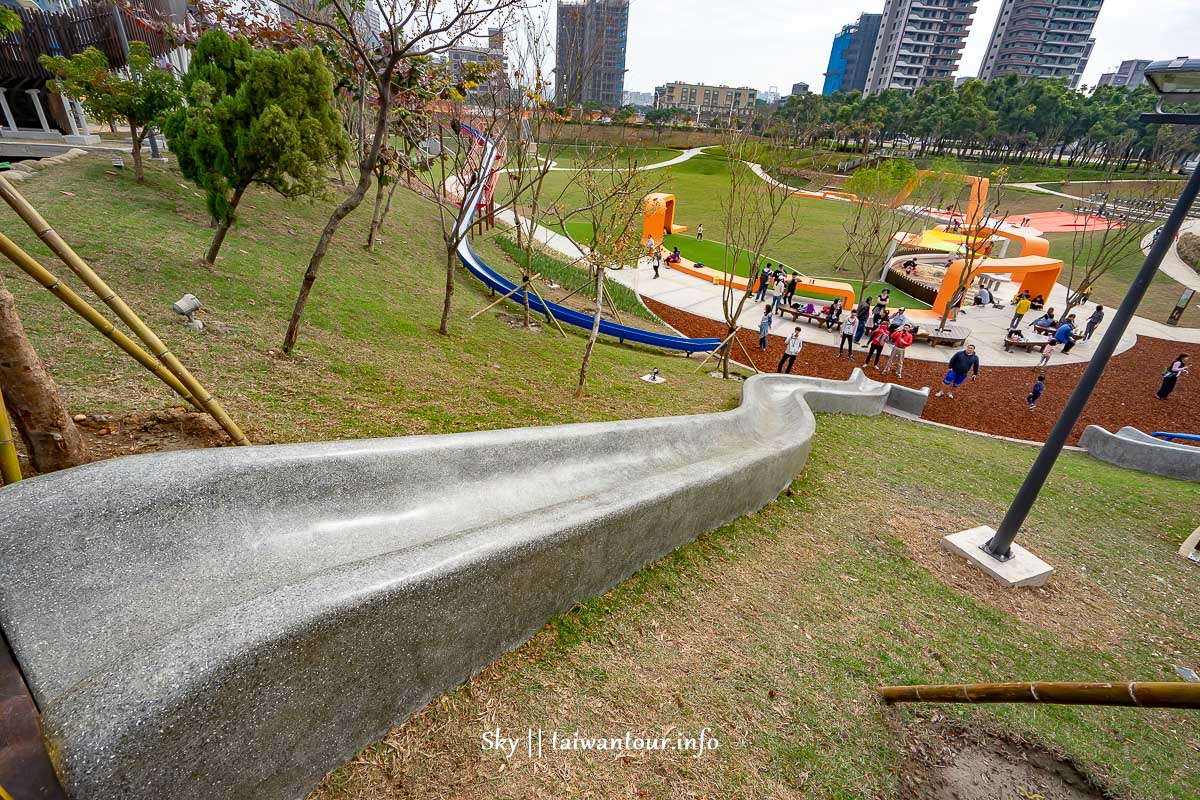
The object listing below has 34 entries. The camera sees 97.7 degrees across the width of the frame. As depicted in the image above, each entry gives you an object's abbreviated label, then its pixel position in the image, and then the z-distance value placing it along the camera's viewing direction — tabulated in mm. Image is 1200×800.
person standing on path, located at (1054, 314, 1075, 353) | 17250
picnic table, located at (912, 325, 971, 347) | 17281
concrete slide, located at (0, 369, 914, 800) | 2012
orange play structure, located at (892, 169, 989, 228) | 28312
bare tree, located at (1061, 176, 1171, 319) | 19927
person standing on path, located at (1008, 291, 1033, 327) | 19227
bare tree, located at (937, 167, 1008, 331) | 18984
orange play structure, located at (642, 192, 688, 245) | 24075
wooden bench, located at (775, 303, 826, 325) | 18125
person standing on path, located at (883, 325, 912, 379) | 14266
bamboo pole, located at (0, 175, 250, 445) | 3334
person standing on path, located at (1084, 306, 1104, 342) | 18798
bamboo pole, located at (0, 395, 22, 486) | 2844
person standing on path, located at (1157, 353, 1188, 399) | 13758
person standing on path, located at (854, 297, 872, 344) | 16562
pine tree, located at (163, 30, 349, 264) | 7996
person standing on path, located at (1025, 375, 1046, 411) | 12578
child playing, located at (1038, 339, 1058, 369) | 15366
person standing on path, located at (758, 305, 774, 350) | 15188
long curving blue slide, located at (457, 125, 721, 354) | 14219
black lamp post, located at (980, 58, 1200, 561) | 4141
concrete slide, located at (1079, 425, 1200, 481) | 9641
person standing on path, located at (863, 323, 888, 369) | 14742
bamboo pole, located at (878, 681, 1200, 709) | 2129
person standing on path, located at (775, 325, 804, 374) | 12992
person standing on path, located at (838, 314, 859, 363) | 15336
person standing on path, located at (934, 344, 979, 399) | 12938
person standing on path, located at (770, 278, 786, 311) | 18433
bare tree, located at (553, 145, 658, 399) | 9734
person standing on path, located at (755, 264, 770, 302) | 19969
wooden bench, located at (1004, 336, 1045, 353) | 17375
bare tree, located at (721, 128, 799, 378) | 10047
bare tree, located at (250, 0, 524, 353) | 5578
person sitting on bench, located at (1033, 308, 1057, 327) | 18859
